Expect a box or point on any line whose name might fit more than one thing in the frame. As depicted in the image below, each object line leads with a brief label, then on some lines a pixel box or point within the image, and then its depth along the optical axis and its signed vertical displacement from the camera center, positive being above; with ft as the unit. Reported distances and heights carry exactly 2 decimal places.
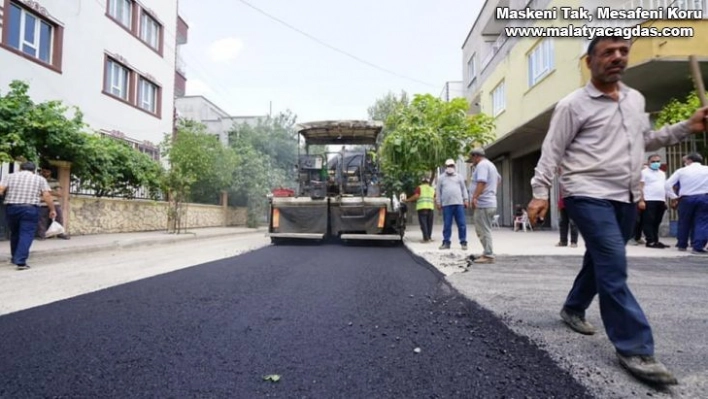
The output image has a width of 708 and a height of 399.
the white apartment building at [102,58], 37.81 +16.43
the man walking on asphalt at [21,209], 19.19 -0.10
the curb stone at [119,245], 23.90 -2.64
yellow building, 29.17 +12.28
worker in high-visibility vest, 29.45 +0.50
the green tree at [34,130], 25.68 +5.14
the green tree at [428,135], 31.99 +6.22
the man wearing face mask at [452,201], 24.34 +0.67
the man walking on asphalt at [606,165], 6.56 +0.85
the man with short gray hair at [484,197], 18.94 +0.72
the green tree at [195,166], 42.06 +5.31
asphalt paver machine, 29.78 +1.23
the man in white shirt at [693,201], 21.68 +0.77
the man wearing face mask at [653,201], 24.56 +0.82
